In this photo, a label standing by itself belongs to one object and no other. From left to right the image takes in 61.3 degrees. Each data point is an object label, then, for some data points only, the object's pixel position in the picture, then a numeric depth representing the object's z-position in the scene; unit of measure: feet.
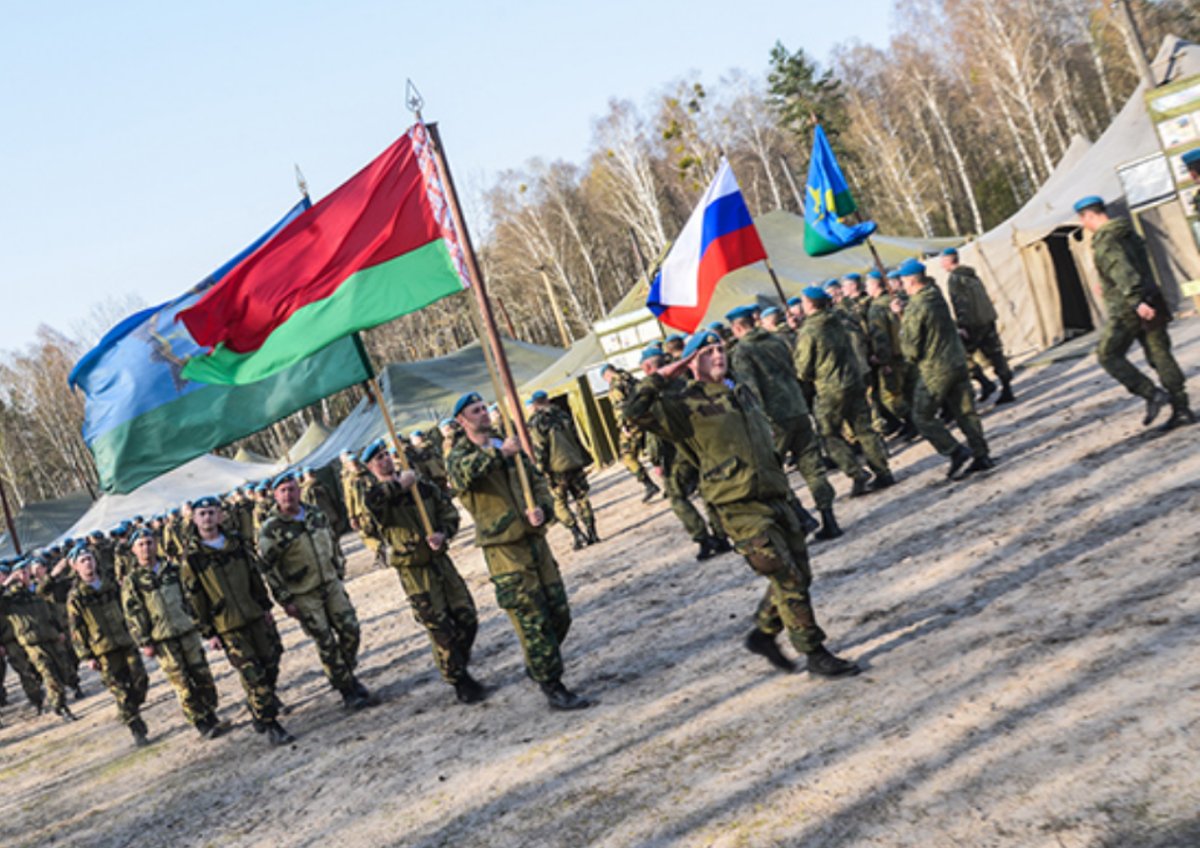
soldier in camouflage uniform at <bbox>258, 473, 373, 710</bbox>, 26.48
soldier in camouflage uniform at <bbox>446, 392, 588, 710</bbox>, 20.99
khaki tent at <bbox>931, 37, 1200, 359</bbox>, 50.88
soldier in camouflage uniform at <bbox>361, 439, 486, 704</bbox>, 24.30
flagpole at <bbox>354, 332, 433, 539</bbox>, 23.49
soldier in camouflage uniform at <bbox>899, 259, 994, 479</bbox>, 29.73
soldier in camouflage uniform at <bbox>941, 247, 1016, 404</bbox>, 40.88
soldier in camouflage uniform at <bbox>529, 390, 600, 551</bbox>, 40.57
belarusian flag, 25.93
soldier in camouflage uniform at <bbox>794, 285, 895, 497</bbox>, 30.71
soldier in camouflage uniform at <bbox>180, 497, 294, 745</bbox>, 26.37
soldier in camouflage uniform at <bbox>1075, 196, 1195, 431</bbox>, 26.55
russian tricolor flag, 37.32
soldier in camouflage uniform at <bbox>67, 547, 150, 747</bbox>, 33.91
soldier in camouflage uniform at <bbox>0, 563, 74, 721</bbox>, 44.73
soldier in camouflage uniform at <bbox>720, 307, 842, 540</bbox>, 27.96
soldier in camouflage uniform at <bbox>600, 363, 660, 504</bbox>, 40.45
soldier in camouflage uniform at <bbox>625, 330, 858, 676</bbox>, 17.61
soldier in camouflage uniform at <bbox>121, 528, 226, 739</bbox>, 30.14
